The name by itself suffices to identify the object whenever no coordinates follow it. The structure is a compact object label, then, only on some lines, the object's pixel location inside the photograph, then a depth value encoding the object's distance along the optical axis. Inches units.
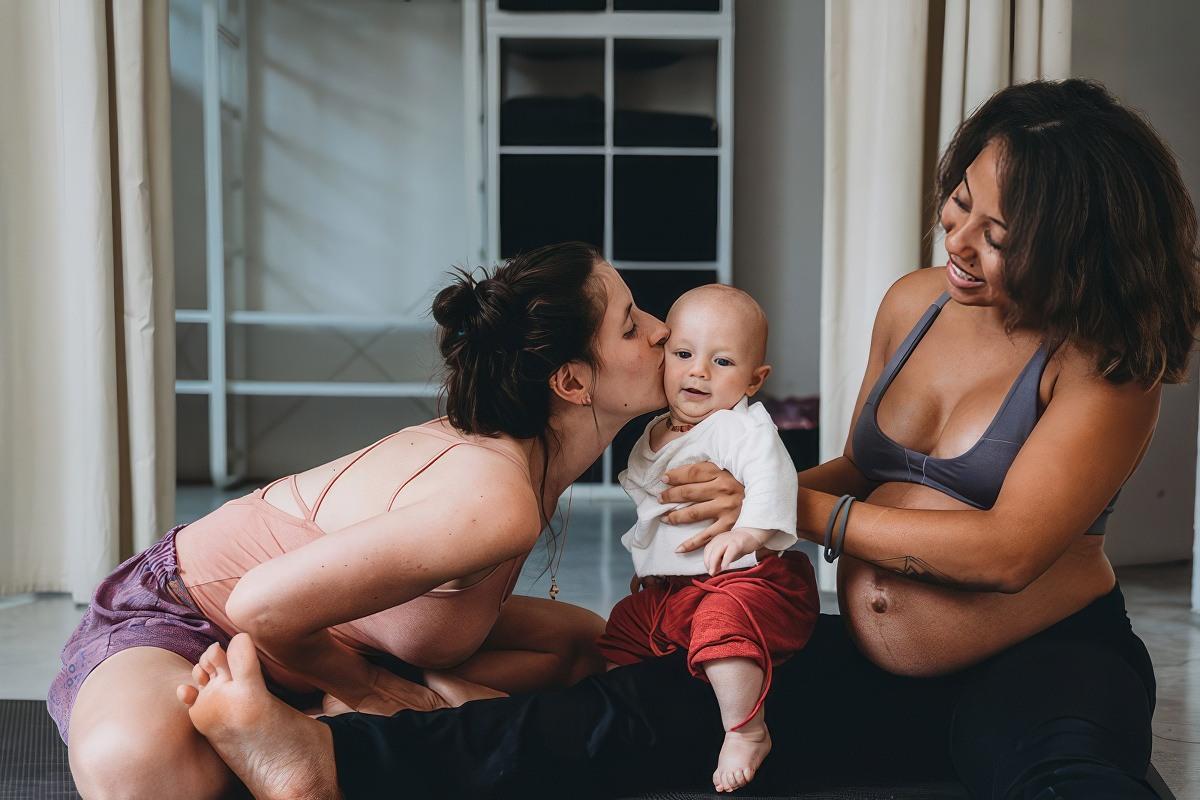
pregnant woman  53.4
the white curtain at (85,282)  107.8
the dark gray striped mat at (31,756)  60.0
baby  58.2
